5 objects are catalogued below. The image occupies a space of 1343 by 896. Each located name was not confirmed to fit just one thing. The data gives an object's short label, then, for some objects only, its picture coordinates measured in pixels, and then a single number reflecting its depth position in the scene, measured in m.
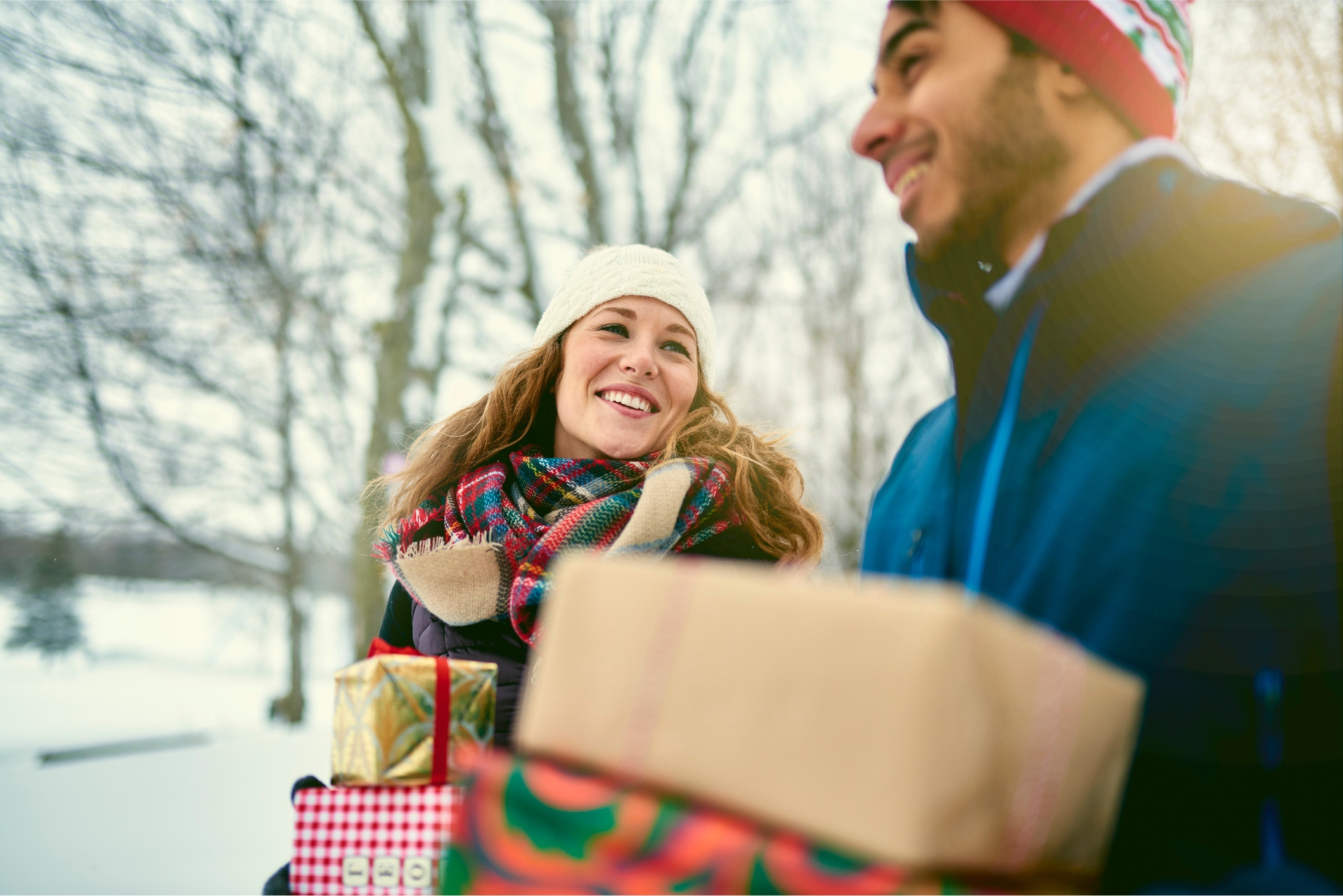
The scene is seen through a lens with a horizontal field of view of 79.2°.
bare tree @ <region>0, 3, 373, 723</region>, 5.06
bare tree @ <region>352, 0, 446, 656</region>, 5.46
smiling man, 0.69
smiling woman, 1.77
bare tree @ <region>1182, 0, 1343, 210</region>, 5.93
